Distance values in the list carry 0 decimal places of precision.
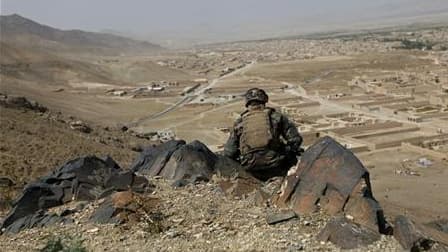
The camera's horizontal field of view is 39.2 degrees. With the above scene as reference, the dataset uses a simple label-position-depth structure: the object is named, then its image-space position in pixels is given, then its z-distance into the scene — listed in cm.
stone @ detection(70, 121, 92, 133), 2691
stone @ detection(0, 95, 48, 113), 2789
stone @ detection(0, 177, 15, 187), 1329
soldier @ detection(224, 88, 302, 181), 821
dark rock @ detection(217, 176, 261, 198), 766
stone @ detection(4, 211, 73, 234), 768
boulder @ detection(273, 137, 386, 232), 646
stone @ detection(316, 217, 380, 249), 601
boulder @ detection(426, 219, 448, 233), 785
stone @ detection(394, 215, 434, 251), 599
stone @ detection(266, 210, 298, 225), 665
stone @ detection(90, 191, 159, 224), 716
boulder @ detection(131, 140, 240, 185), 849
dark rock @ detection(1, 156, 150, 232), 823
